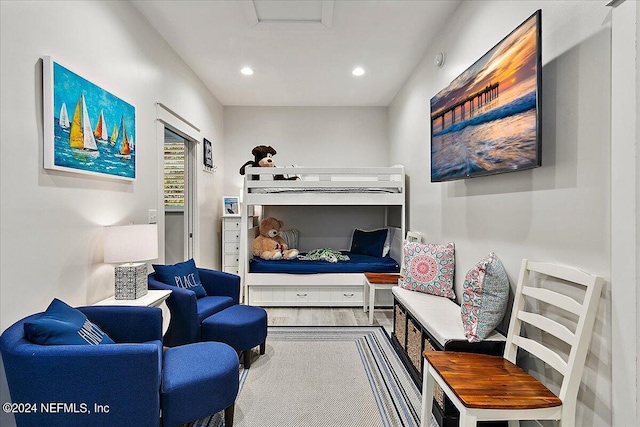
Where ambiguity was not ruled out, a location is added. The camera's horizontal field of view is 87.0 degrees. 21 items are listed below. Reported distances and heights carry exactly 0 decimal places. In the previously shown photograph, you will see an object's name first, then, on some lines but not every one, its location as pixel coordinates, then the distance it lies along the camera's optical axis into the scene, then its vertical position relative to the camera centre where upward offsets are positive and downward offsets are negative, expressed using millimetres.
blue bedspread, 3977 -641
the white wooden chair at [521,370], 1279 -730
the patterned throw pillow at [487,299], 1770 -455
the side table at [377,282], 3498 -725
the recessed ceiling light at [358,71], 3756 +1603
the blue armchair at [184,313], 2377 -754
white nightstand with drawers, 4516 -410
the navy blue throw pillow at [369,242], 4539 -405
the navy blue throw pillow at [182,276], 2611 -512
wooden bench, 1797 -728
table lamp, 2102 -261
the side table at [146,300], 2117 -567
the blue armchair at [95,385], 1314 -711
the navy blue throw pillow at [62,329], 1362 -501
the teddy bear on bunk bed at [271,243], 4213 -402
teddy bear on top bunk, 4340 +672
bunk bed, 3973 -77
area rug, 1941 -1178
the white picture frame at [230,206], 4801 +93
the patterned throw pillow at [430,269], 2635 -455
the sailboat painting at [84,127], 1734 +514
